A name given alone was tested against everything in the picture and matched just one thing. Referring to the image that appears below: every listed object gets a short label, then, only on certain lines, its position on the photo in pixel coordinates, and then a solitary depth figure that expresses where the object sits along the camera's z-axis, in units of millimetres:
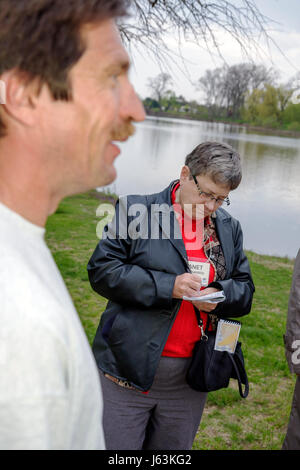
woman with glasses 2240
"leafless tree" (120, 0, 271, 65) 3851
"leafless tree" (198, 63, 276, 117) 40112
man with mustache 635
